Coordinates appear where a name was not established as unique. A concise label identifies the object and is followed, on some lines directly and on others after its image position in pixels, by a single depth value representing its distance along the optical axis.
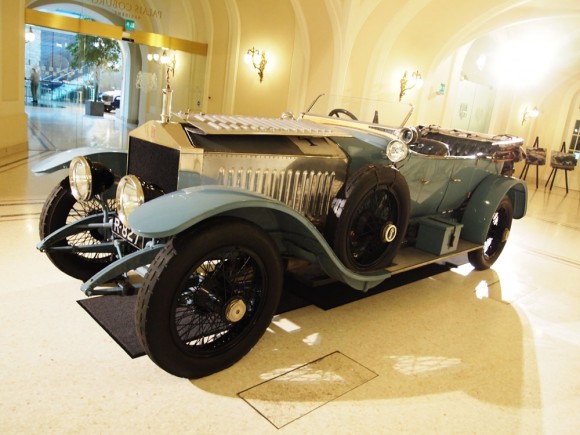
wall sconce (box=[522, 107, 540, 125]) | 15.70
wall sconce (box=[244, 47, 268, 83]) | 10.55
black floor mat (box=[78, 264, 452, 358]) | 2.48
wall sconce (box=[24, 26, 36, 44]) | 8.36
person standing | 9.12
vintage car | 2.06
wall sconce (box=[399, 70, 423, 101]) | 11.59
